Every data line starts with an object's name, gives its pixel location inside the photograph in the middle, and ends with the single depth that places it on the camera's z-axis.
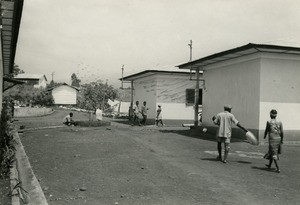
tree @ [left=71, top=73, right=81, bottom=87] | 115.38
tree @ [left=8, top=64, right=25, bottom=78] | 60.28
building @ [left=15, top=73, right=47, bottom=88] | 85.44
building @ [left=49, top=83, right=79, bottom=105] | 74.38
